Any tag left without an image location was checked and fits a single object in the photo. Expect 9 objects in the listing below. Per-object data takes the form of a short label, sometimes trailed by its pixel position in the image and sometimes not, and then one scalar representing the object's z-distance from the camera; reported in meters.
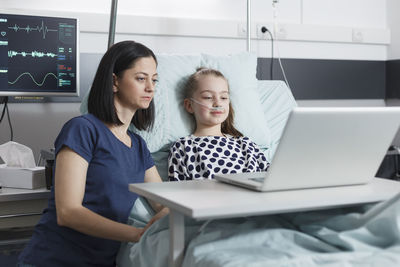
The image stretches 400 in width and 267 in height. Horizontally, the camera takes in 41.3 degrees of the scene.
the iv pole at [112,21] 2.24
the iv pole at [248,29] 2.79
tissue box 1.84
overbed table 1.01
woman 1.45
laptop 1.09
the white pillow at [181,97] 1.96
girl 1.84
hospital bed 1.09
